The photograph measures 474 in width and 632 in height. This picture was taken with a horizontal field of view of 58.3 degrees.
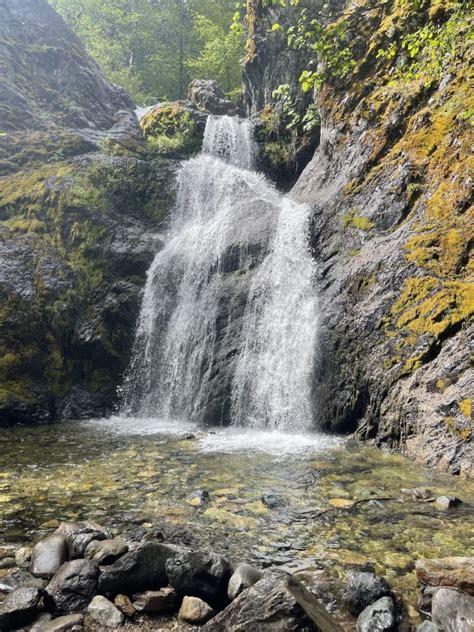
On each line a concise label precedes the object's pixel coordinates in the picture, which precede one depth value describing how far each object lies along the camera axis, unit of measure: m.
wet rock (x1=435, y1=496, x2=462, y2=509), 4.63
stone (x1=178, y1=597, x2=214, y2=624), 2.92
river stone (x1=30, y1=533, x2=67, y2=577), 3.39
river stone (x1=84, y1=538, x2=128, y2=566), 3.43
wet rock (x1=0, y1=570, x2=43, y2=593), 3.16
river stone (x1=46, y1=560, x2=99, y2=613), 3.03
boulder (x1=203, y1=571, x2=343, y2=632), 2.41
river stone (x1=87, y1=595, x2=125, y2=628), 2.88
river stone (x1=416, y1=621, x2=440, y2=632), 2.59
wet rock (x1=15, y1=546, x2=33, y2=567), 3.59
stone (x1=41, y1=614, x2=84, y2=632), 2.77
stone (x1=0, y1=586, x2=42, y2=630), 2.78
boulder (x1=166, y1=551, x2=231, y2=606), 3.11
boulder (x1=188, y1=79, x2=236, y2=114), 22.27
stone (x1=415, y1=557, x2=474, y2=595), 2.93
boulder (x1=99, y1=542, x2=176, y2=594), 3.15
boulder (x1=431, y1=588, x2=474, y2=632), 2.51
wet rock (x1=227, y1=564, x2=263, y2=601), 3.10
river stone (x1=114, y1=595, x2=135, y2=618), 2.98
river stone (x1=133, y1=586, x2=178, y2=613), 3.03
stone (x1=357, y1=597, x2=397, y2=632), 2.71
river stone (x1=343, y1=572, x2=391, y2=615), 2.97
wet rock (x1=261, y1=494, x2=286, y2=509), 4.89
